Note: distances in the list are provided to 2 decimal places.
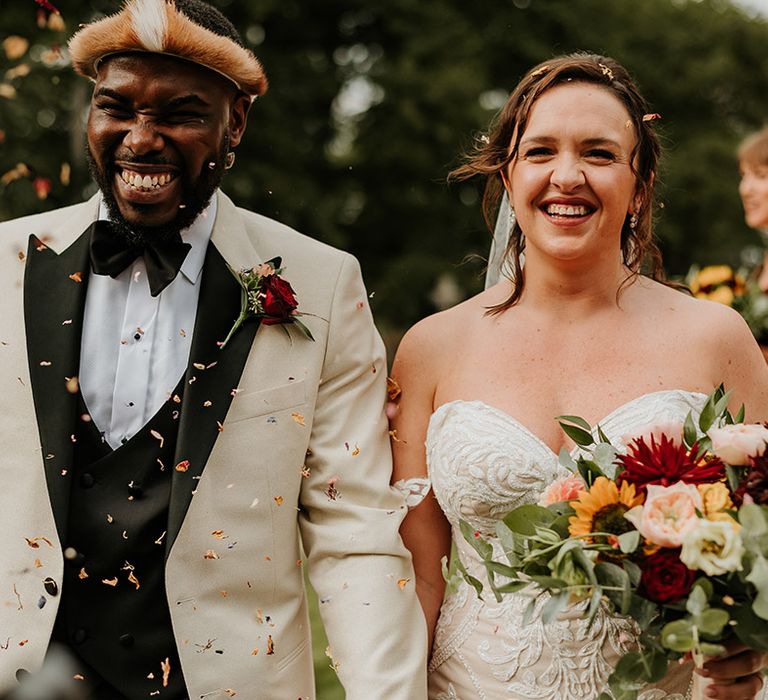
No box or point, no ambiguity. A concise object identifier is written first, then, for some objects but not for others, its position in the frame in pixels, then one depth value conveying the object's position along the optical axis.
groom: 2.93
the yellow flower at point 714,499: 2.58
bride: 3.31
